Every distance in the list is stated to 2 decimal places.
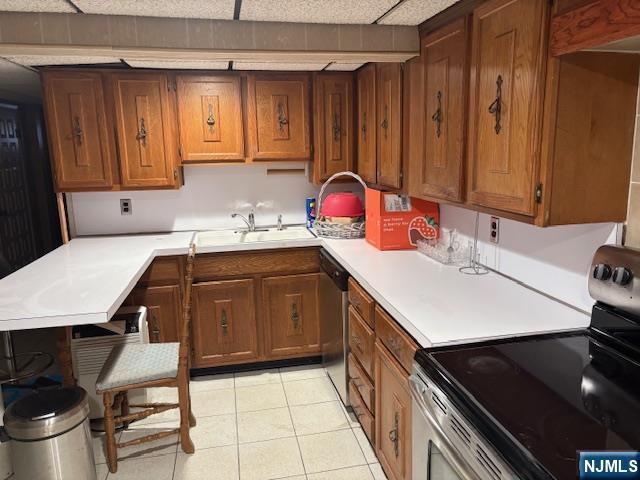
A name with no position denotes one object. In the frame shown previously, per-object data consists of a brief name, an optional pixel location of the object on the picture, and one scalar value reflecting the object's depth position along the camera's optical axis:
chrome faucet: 3.45
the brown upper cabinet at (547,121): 1.42
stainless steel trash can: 1.88
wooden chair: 2.17
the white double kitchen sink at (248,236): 3.08
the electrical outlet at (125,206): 3.35
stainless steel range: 1.00
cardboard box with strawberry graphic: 2.66
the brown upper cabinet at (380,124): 2.55
